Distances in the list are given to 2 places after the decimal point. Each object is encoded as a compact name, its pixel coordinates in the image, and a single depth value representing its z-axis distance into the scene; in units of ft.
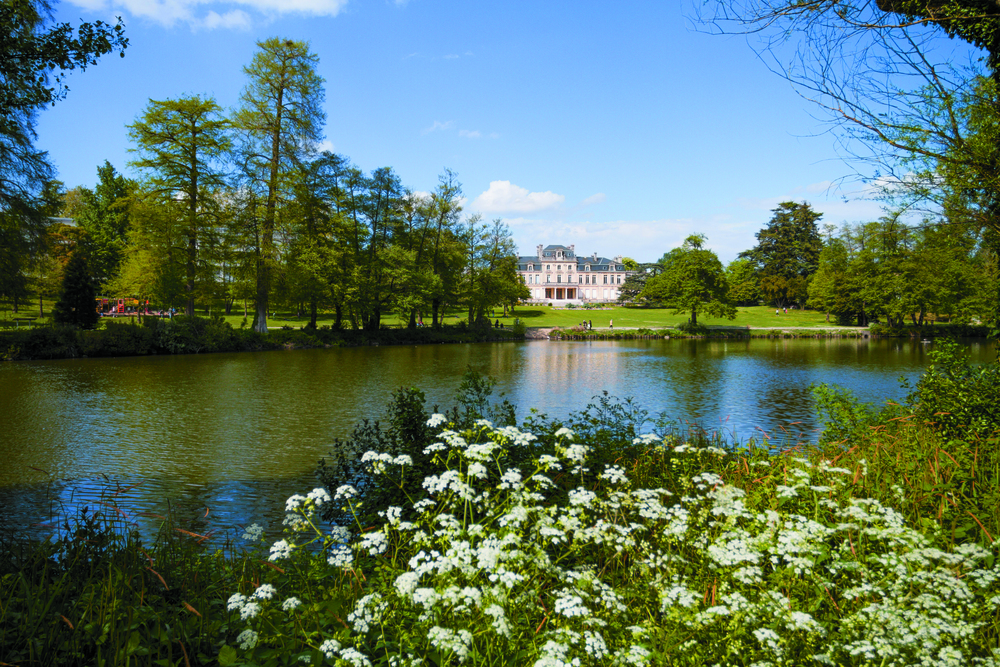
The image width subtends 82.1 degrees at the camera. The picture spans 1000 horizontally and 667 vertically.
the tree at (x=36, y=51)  18.47
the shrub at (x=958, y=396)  17.69
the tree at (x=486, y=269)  135.95
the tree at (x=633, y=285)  286.87
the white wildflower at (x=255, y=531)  11.51
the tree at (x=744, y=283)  228.43
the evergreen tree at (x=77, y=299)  95.25
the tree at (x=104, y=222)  135.54
